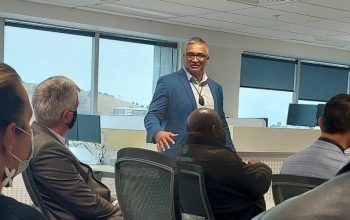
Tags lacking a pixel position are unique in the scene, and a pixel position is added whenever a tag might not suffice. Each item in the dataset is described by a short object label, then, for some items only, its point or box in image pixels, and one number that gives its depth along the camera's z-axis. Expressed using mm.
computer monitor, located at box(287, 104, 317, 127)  8070
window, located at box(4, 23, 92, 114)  7266
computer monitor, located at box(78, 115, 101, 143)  5219
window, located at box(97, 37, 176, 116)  8227
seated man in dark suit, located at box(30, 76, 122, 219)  2051
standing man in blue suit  2748
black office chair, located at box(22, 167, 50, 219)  1999
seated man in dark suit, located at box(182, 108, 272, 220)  2156
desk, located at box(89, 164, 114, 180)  4703
